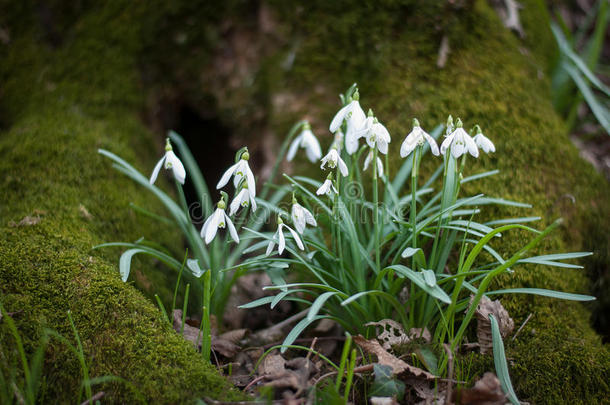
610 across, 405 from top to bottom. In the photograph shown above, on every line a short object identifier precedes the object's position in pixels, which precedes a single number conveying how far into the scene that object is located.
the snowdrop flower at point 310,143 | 0.58
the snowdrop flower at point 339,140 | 0.61
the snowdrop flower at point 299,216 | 0.56
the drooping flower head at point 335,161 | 0.56
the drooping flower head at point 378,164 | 0.60
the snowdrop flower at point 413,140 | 0.55
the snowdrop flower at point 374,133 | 0.55
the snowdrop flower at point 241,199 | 0.56
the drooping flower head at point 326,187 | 0.56
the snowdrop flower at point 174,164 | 0.56
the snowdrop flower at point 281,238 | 0.55
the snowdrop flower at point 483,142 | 0.56
